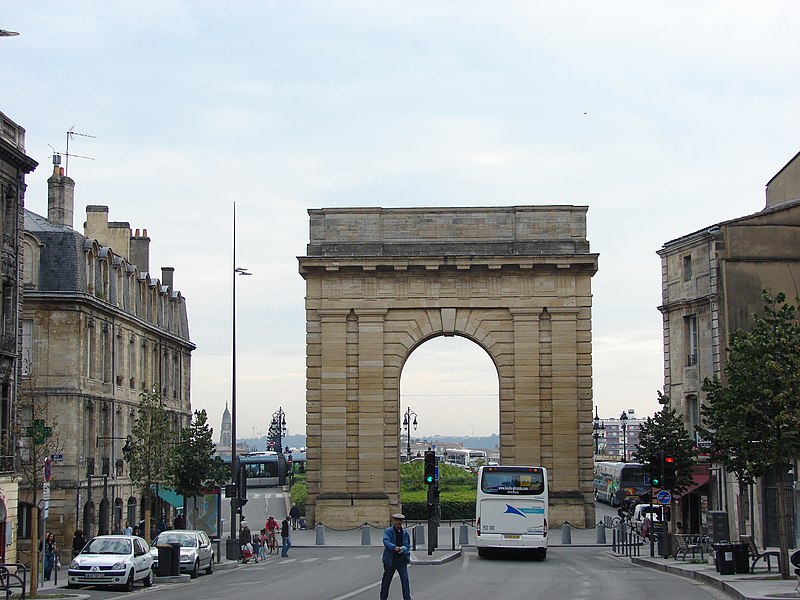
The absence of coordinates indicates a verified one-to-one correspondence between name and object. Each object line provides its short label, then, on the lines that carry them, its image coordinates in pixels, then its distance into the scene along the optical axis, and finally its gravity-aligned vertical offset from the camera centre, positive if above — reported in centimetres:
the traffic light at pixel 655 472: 3912 -117
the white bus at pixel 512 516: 4022 -265
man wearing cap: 2273 -224
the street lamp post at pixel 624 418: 9186 +136
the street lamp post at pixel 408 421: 11284 +152
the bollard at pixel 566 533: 5106 -409
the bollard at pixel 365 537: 5109 -423
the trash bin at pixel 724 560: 3100 -319
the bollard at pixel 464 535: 5056 -413
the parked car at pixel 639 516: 5593 -392
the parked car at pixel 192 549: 3734 -349
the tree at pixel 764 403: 2981 +81
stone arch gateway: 5700 +523
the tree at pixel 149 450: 4769 -46
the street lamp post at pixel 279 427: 12099 +113
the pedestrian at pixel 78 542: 4353 -371
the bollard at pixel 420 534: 5028 -405
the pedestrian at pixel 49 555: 3738 -364
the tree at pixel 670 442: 4450 -24
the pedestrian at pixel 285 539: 4803 -402
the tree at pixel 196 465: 5209 -118
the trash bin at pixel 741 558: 3105 -315
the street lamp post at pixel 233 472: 4691 -139
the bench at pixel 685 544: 3927 -373
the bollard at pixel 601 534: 5168 -418
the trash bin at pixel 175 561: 3612 -367
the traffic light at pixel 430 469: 4262 -114
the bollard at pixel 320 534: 5158 -412
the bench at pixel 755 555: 3131 -326
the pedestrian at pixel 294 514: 6244 -395
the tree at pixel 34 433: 3042 +17
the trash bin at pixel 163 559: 3594 -360
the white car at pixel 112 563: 3162 -331
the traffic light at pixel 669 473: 3891 -122
